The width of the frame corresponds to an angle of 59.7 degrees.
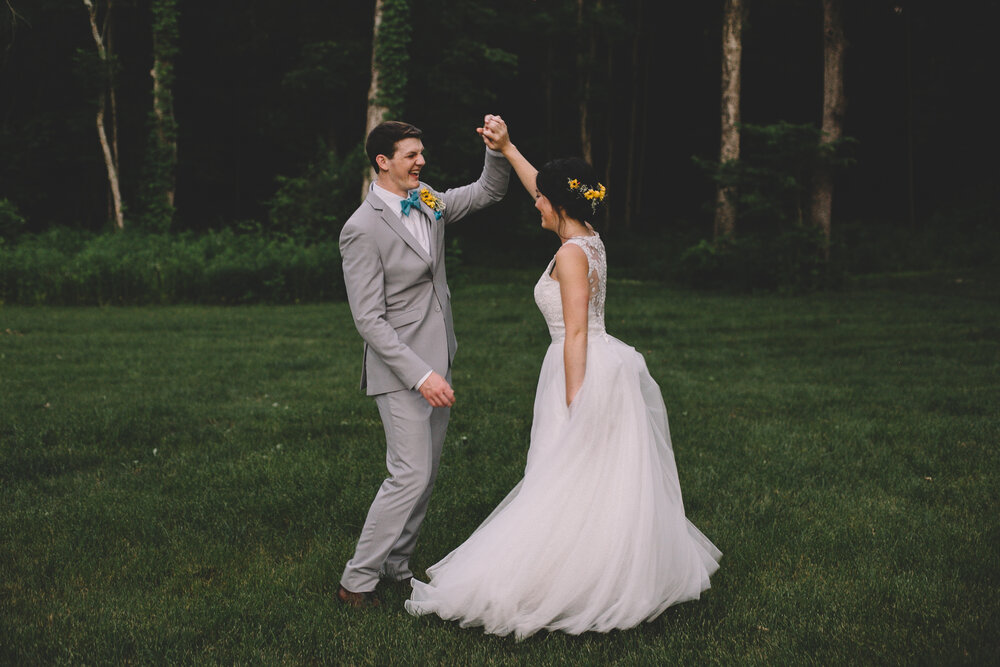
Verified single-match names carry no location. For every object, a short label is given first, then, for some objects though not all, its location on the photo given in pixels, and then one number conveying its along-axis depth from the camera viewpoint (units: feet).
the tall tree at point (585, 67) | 111.14
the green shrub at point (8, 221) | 76.02
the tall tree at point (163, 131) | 87.51
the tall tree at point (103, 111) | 90.84
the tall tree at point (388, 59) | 70.13
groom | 14.67
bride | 13.73
